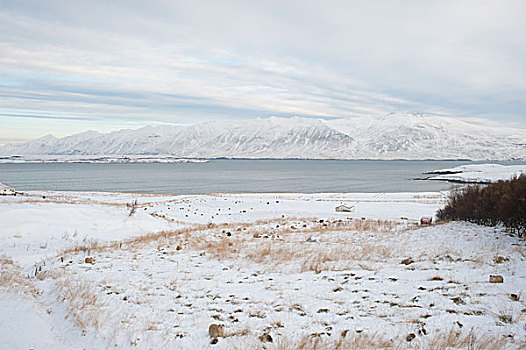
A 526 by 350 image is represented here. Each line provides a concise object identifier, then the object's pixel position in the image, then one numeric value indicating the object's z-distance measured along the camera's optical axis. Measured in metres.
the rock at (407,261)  9.70
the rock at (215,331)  5.71
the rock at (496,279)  7.32
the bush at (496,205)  12.25
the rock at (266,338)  5.48
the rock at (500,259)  8.98
